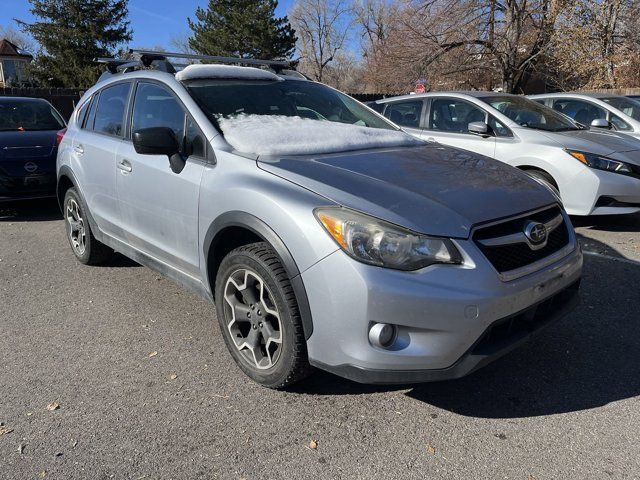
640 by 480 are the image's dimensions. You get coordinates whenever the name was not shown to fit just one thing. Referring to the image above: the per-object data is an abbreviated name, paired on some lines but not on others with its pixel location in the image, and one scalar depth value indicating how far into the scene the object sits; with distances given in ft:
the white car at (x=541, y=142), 18.69
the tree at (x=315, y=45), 190.60
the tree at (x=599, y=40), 62.85
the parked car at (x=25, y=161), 23.25
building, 183.62
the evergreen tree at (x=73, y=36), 98.68
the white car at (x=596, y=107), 27.22
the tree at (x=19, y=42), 231.79
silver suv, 7.65
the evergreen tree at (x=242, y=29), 122.72
